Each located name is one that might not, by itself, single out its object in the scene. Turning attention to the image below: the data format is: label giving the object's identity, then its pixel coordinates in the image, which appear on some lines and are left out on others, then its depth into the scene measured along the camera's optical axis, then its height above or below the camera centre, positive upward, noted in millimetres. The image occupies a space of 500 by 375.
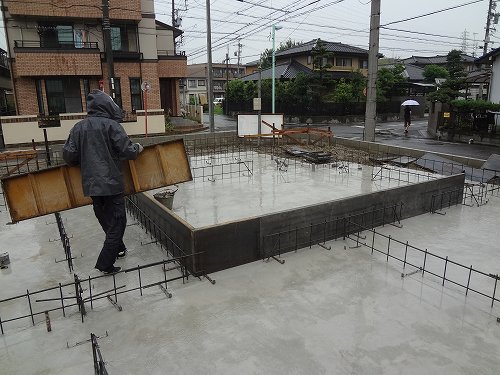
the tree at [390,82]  35819 +1357
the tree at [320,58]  31781 +3216
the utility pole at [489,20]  41738 +8019
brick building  19562 +2446
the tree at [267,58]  51006 +5222
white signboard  16297 -1083
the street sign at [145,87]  17922 +574
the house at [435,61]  51344 +5157
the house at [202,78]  75438 +3977
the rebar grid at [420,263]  4900 -2347
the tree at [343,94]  32531 +306
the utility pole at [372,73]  15328 +965
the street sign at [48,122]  10932 -636
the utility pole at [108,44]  12789 +1891
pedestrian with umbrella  25109 -1076
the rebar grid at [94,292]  4340 -2343
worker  4918 -727
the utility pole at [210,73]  20766 +1402
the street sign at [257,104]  15930 -223
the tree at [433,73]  41266 +2460
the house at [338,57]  38531 +4086
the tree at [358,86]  33641 +985
